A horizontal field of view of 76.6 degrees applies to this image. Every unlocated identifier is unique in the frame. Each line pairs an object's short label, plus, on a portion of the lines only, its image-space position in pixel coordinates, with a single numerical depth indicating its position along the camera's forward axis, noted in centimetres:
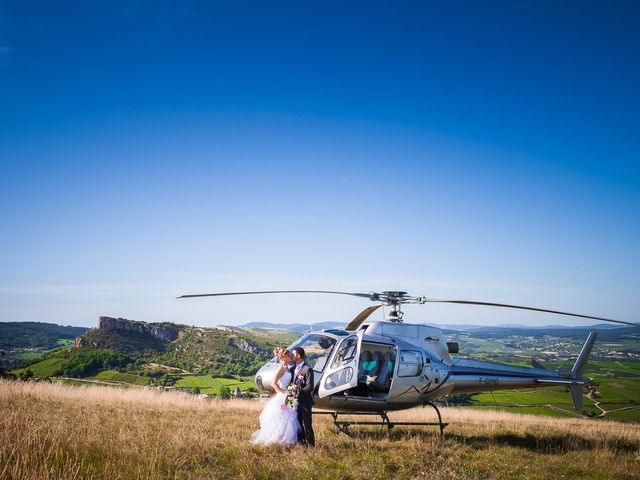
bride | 842
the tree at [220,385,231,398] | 3361
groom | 862
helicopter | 1033
